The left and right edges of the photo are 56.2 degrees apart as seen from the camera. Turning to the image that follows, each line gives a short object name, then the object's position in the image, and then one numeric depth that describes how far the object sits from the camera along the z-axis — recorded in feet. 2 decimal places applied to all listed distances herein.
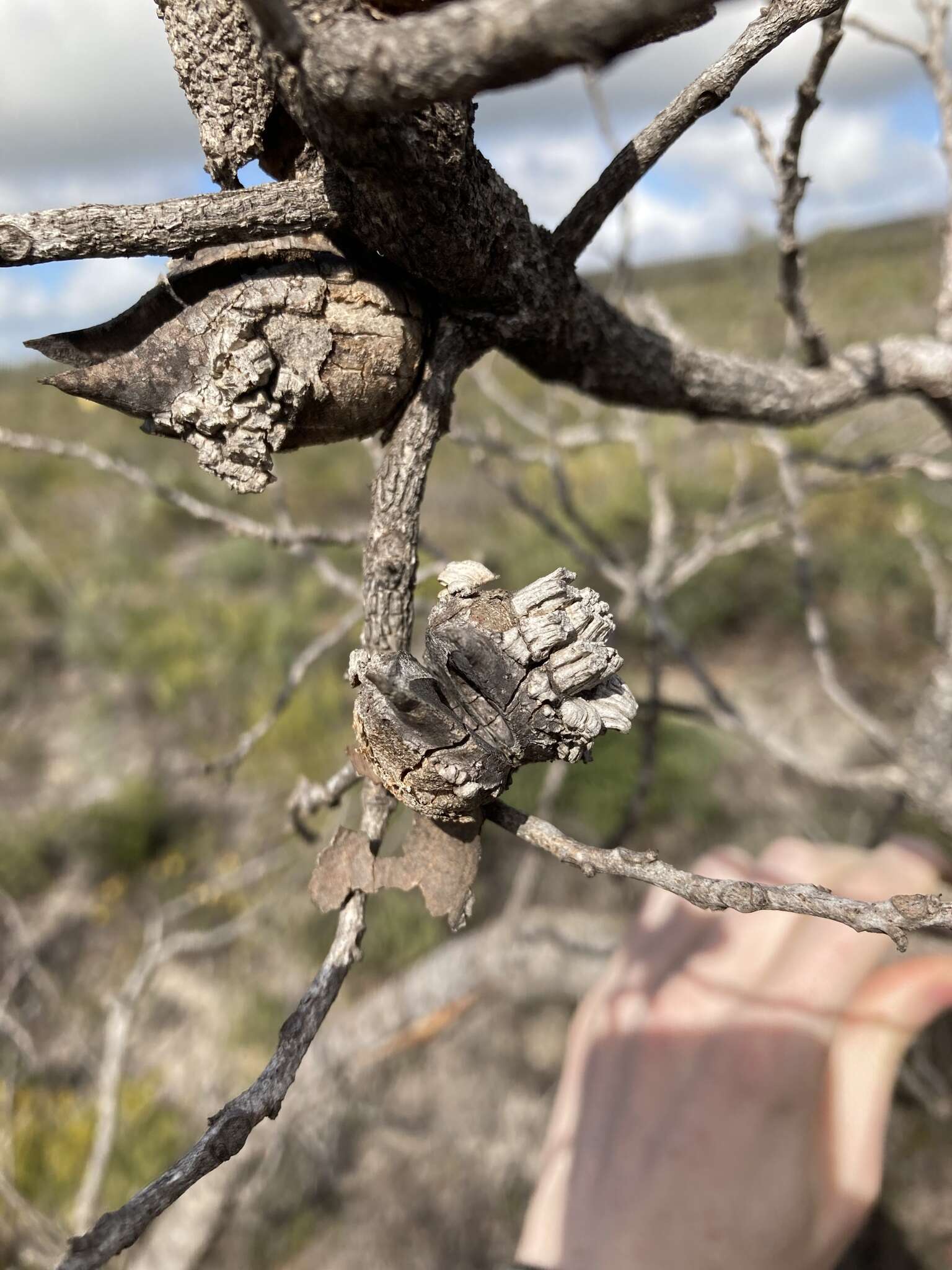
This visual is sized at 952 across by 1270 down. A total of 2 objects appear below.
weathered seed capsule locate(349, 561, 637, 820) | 0.30
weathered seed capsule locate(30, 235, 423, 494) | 0.32
